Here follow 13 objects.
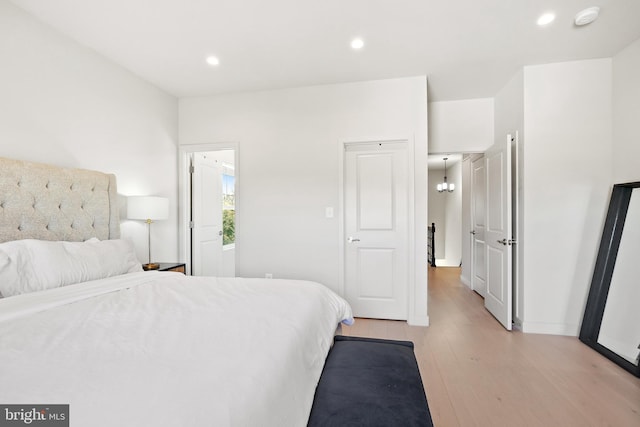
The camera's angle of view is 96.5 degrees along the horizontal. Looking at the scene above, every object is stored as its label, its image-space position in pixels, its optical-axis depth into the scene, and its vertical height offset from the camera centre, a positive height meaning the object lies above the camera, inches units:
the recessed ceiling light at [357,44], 97.8 +59.3
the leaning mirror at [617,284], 92.7 -24.5
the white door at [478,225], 156.3 -6.8
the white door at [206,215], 149.6 -0.6
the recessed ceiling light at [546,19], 85.3 +59.2
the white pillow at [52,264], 63.0 -12.3
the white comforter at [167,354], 26.4 -17.3
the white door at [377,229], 127.5 -6.9
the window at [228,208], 195.6 +4.3
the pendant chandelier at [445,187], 268.2 +25.9
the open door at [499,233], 116.2 -8.7
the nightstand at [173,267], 110.3 -21.2
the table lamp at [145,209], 109.0 +2.1
